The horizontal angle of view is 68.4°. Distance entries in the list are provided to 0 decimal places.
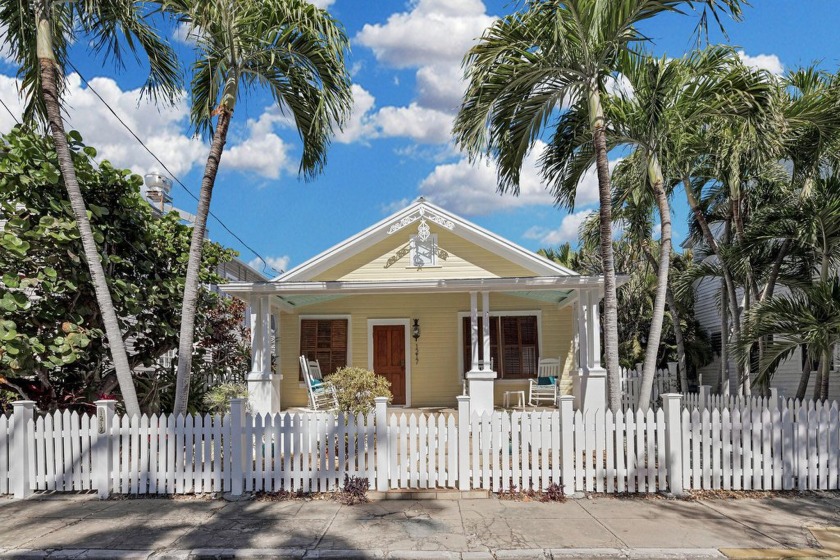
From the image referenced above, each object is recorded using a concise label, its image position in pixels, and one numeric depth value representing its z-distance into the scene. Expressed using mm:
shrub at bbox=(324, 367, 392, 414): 9398
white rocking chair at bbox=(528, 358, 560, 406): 13492
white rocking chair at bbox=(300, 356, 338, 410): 12055
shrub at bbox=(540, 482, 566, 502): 7193
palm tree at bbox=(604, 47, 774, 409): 8172
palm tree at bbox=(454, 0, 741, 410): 7676
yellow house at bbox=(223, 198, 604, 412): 12125
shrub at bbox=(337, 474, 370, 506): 7191
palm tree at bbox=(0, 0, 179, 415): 7438
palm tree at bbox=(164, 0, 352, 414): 7770
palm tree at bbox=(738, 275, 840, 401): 8719
